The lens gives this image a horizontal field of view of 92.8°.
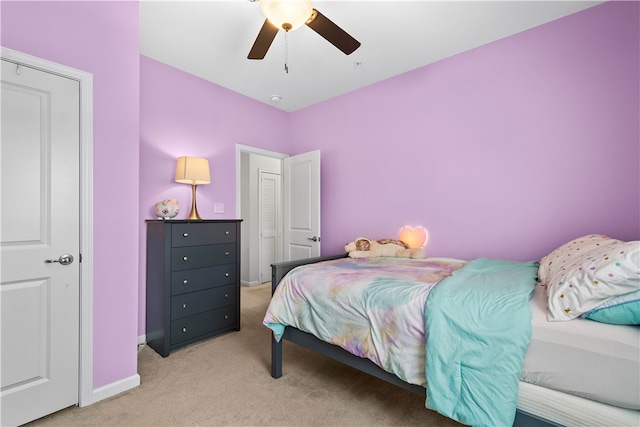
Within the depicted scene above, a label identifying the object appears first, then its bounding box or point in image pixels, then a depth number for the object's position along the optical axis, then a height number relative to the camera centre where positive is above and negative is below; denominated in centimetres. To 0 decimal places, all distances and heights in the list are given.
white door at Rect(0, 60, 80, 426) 168 -15
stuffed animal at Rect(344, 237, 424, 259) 298 -35
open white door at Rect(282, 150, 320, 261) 389 +14
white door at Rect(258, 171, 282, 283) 530 -9
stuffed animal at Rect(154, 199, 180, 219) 290 +7
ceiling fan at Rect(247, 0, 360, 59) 168 +116
